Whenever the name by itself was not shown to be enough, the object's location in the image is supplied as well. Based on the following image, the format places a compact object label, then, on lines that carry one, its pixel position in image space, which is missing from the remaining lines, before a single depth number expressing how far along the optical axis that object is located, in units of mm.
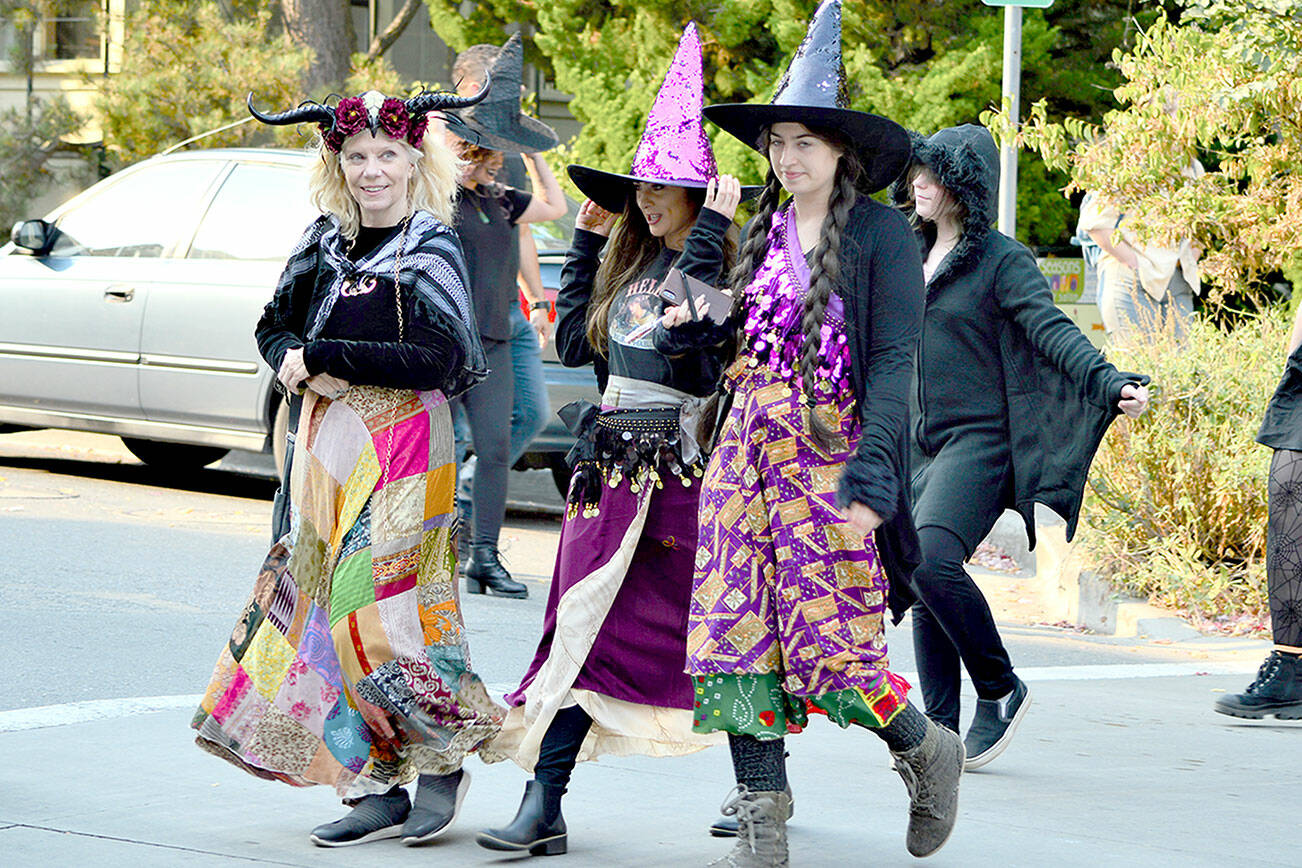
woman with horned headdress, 8539
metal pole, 18312
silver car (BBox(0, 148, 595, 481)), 18781
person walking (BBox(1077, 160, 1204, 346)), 18859
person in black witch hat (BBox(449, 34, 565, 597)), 14961
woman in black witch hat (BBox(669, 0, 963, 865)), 8086
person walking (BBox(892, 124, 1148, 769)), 10430
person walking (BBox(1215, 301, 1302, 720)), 12703
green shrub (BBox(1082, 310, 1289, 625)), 15742
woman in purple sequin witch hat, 8664
